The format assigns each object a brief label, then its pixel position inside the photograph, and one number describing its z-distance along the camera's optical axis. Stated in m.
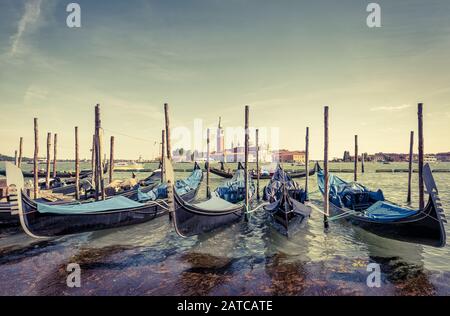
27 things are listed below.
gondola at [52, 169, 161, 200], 16.92
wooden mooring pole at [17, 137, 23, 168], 20.98
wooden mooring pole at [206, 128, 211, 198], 21.20
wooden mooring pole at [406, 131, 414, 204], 17.08
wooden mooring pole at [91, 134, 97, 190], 20.41
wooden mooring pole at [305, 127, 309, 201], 17.56
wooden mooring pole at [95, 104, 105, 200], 13.52
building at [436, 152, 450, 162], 153.46
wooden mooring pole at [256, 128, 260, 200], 21.41
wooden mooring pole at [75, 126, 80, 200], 17.92
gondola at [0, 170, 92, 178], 42.62
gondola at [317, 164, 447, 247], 6.67
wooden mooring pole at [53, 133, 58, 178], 25.06
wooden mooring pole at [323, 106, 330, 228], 11.23
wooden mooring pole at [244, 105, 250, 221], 12.77
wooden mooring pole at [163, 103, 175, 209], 13.33
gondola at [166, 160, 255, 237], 7.78
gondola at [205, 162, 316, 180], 39.22
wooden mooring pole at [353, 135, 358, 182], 23.60
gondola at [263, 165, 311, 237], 9.18
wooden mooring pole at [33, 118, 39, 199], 16.36
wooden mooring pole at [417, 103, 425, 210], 10.60
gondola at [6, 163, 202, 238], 6.88
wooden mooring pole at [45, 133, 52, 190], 20.76
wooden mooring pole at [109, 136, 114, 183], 22.11
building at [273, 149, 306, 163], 163.62
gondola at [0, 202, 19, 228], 11.09
